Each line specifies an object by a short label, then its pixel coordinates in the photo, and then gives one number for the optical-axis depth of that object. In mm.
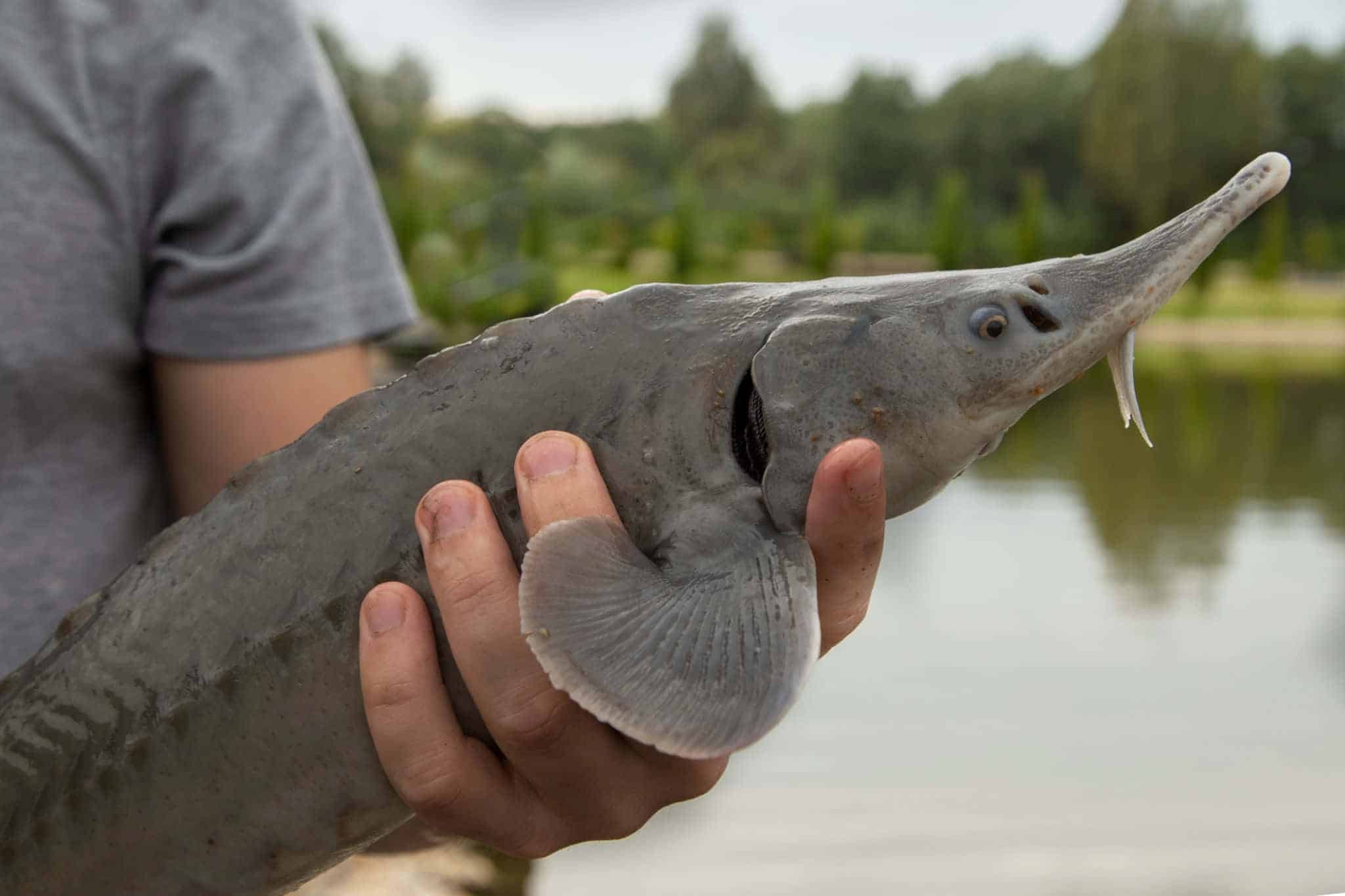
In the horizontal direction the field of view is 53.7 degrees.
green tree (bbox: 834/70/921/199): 25594
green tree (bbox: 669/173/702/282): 17281
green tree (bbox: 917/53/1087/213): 24531
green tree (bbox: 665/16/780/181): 29828
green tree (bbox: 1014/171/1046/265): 17422
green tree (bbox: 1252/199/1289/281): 19328
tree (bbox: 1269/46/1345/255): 22516
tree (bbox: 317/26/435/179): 20062
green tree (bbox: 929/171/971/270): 17859
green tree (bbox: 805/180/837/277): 18469
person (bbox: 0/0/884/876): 1161
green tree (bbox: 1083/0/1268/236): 21156
